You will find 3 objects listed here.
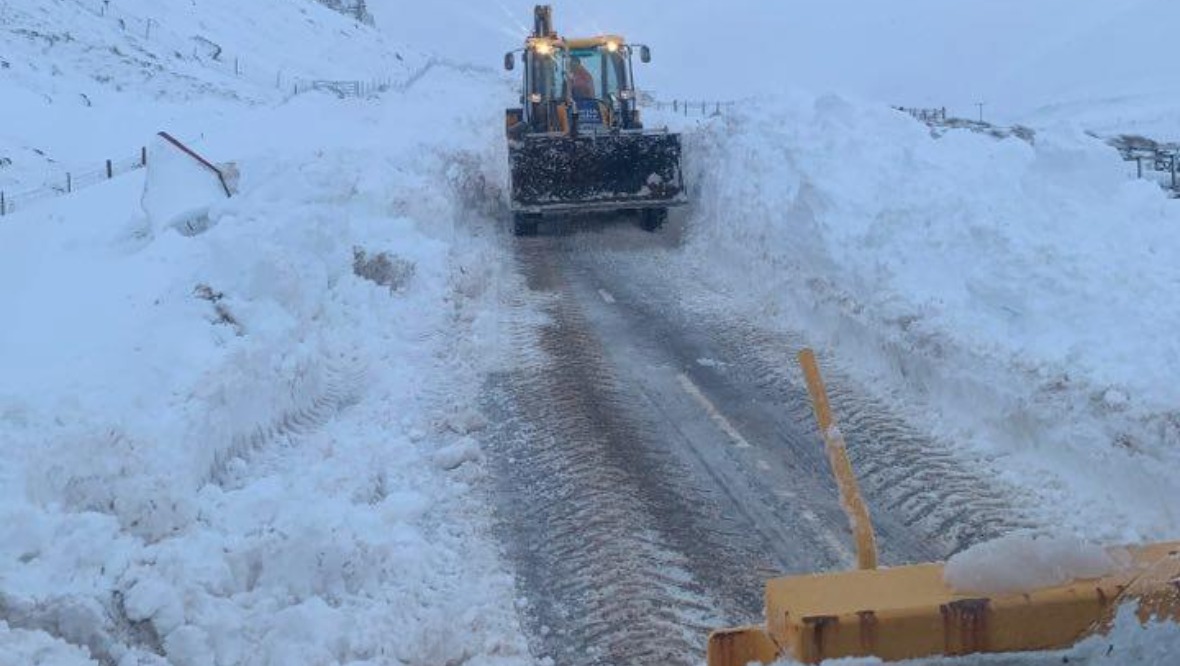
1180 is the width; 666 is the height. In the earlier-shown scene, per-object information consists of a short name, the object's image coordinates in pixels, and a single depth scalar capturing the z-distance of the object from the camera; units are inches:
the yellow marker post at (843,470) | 131.7
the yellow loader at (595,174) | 619.2
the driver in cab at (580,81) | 723.4
